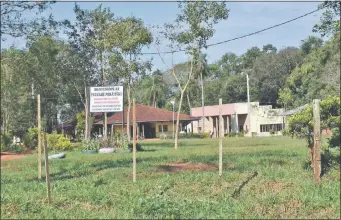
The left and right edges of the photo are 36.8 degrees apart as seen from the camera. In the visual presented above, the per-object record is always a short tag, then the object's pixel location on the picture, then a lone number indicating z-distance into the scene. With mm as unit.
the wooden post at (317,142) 9953
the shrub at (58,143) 33750
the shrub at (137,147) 29094
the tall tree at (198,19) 34375
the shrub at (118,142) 28978
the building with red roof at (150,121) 62250
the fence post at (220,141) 12133
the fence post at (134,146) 12025
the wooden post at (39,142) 13583
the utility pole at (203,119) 65306
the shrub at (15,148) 34425
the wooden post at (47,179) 9133
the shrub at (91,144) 28938
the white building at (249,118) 65125
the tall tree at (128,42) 36969
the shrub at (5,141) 33938
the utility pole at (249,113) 64950
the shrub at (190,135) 62319
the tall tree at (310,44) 61781
